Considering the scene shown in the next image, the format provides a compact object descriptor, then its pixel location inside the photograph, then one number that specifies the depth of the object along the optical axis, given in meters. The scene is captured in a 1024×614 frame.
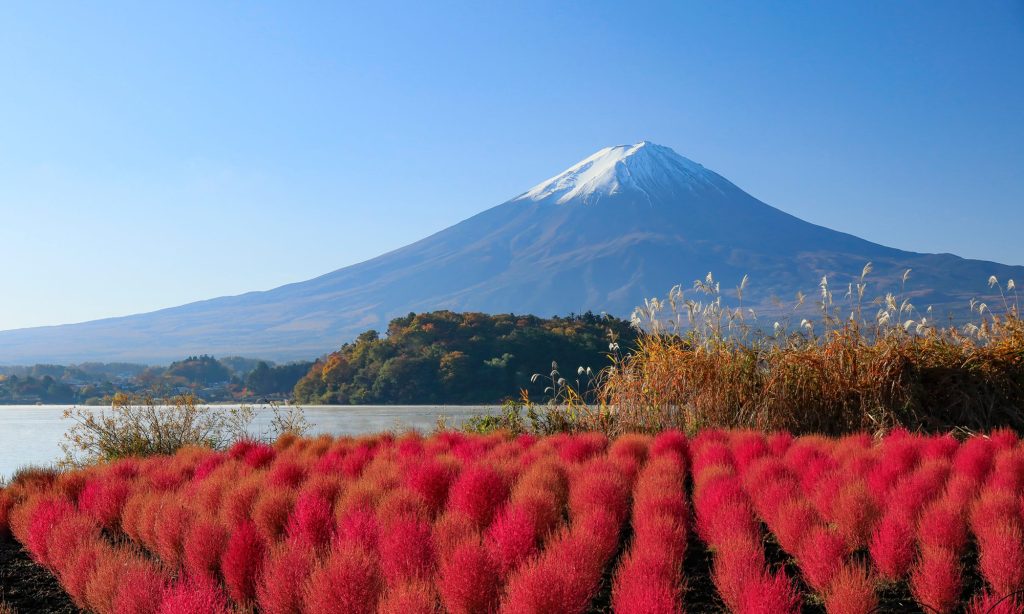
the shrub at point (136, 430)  11.73
